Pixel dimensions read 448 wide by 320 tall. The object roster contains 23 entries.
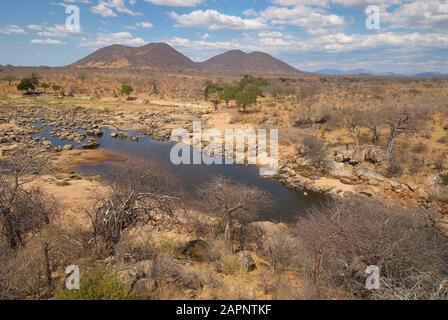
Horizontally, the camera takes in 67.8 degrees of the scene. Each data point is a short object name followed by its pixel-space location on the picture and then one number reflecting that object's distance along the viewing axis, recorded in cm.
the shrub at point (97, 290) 757
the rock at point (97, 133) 3508
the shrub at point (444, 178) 1921
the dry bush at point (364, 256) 895
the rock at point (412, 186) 1912
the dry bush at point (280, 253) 1132
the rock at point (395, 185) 1956
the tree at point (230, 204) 1312
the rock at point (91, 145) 3016
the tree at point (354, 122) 2862
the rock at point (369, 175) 2097
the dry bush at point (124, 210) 1073
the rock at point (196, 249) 1179
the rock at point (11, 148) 2754
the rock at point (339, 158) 2398
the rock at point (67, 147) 2911
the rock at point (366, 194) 1894
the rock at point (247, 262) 1120
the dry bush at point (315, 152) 2403
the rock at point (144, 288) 820
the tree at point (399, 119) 2365
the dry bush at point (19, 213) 1095
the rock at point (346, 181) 2100
